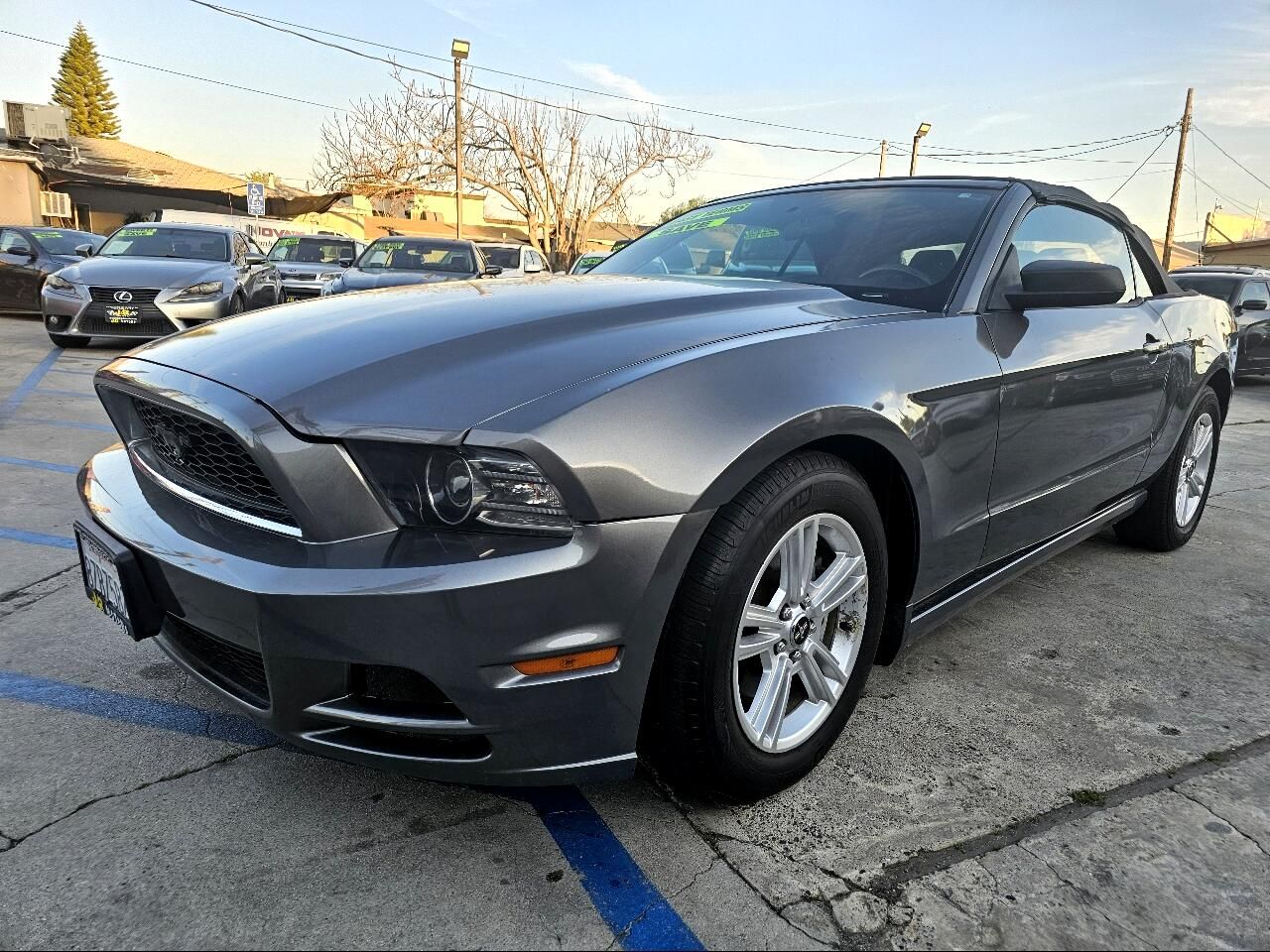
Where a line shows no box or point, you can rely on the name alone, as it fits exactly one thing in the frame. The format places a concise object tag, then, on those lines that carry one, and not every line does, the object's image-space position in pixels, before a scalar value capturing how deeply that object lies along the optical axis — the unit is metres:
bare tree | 31.95
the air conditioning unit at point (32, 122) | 27.92
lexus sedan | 8.52
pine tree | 65.31
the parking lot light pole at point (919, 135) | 33.91
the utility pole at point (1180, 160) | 29.67
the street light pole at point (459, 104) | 22.62
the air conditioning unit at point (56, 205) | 26.94
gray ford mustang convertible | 1.56
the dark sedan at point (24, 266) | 12.55
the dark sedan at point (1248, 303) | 12.02
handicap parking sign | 18.09
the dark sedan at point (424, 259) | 10.58
